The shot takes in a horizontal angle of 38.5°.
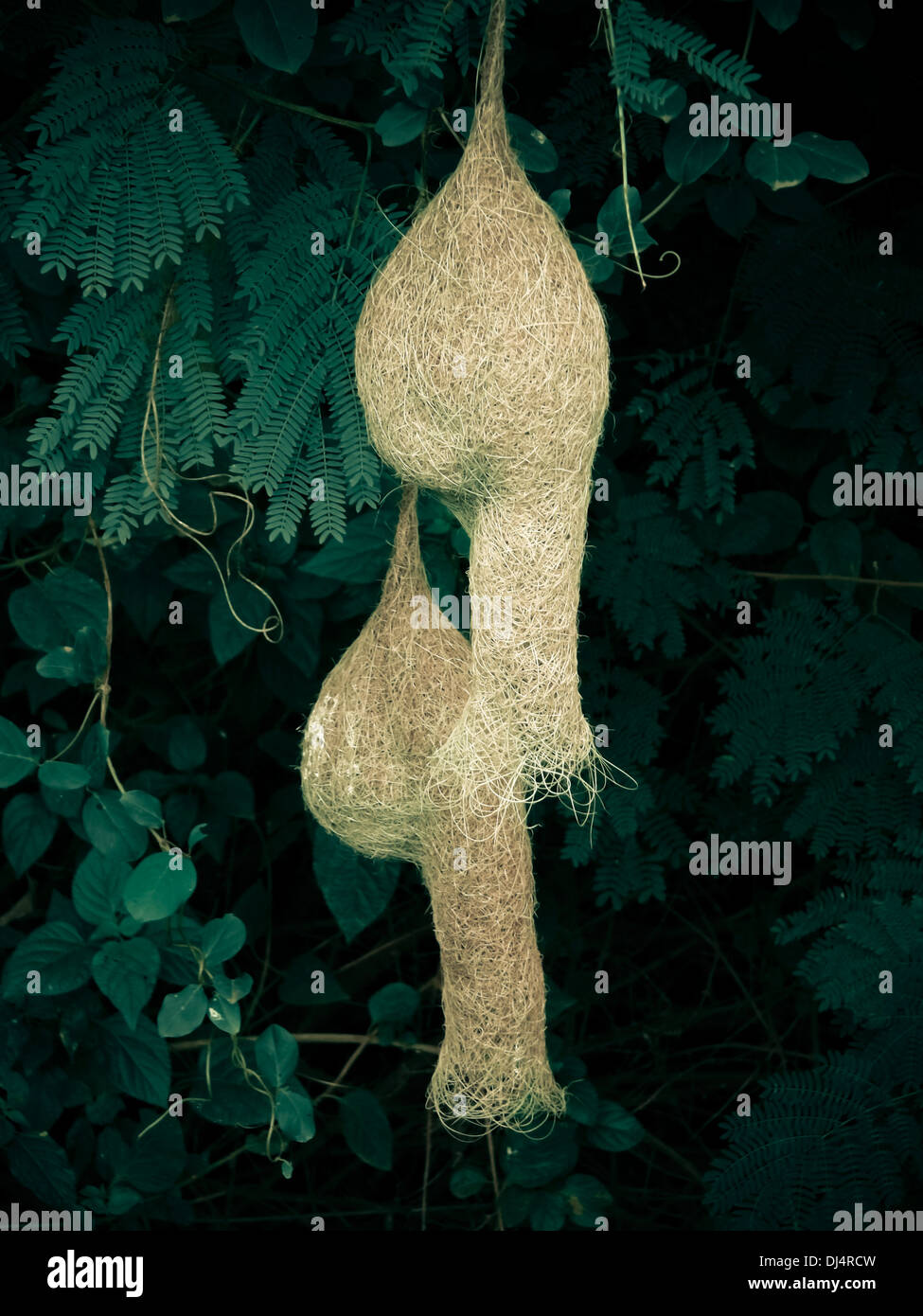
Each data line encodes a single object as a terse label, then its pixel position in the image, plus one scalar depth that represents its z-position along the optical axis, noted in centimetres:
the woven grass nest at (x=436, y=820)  170
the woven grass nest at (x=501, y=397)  141
